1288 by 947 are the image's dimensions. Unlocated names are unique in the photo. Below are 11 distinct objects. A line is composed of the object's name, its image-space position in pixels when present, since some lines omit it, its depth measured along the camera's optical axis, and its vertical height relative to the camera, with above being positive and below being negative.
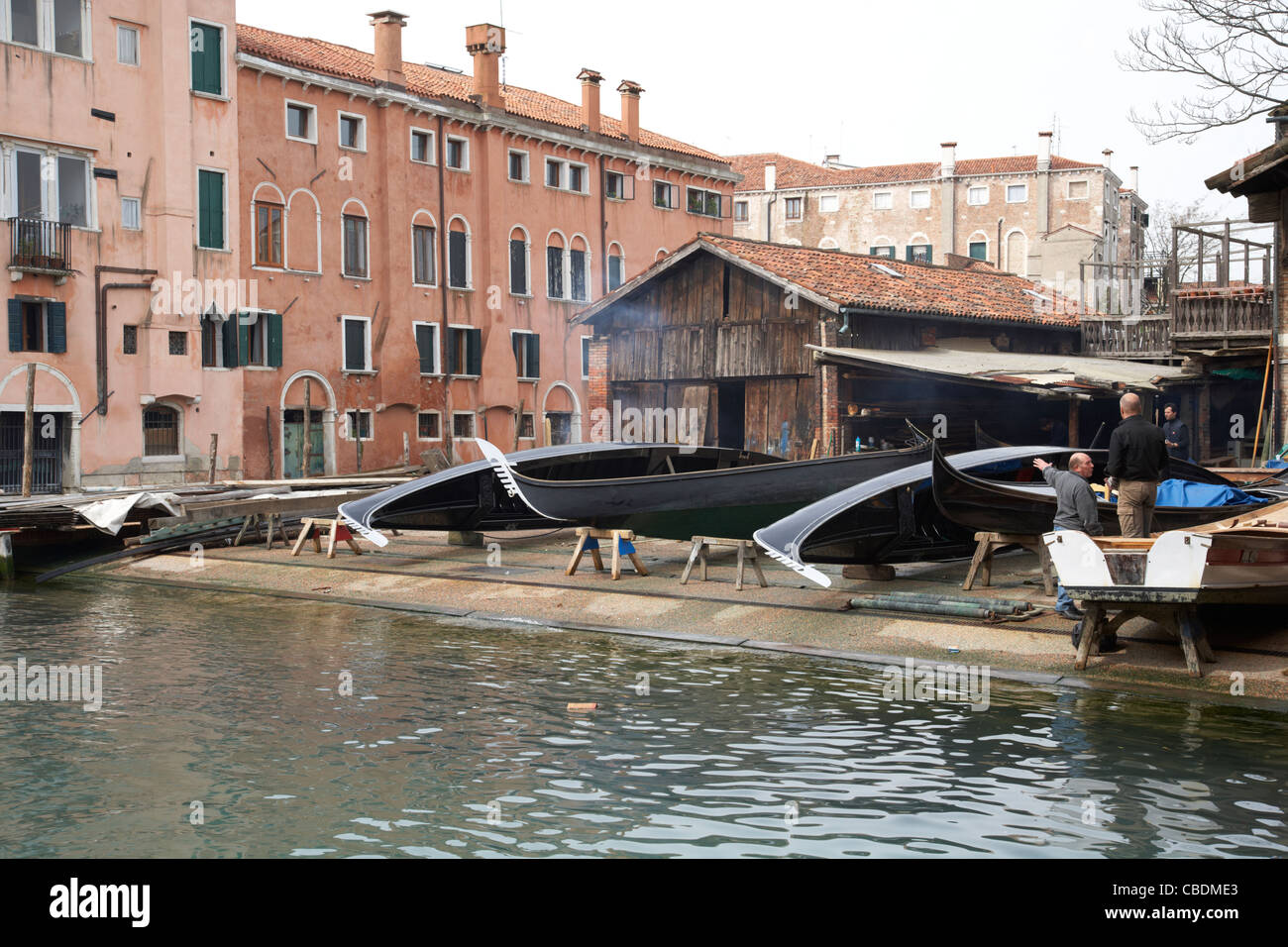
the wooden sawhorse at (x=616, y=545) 15.49 -1.29
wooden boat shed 22.34 +1.53
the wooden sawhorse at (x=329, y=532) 18.67 -1.39
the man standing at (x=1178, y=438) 19.31 +0.01
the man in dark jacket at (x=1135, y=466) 11.09 -0.24
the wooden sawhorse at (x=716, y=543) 14.44 -1.31
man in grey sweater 11.02 -0.54
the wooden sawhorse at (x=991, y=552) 13.16 -1.19
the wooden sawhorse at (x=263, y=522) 20.52 -1.34
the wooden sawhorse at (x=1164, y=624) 9.96 -1.51
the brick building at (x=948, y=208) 64.50 +12.27
